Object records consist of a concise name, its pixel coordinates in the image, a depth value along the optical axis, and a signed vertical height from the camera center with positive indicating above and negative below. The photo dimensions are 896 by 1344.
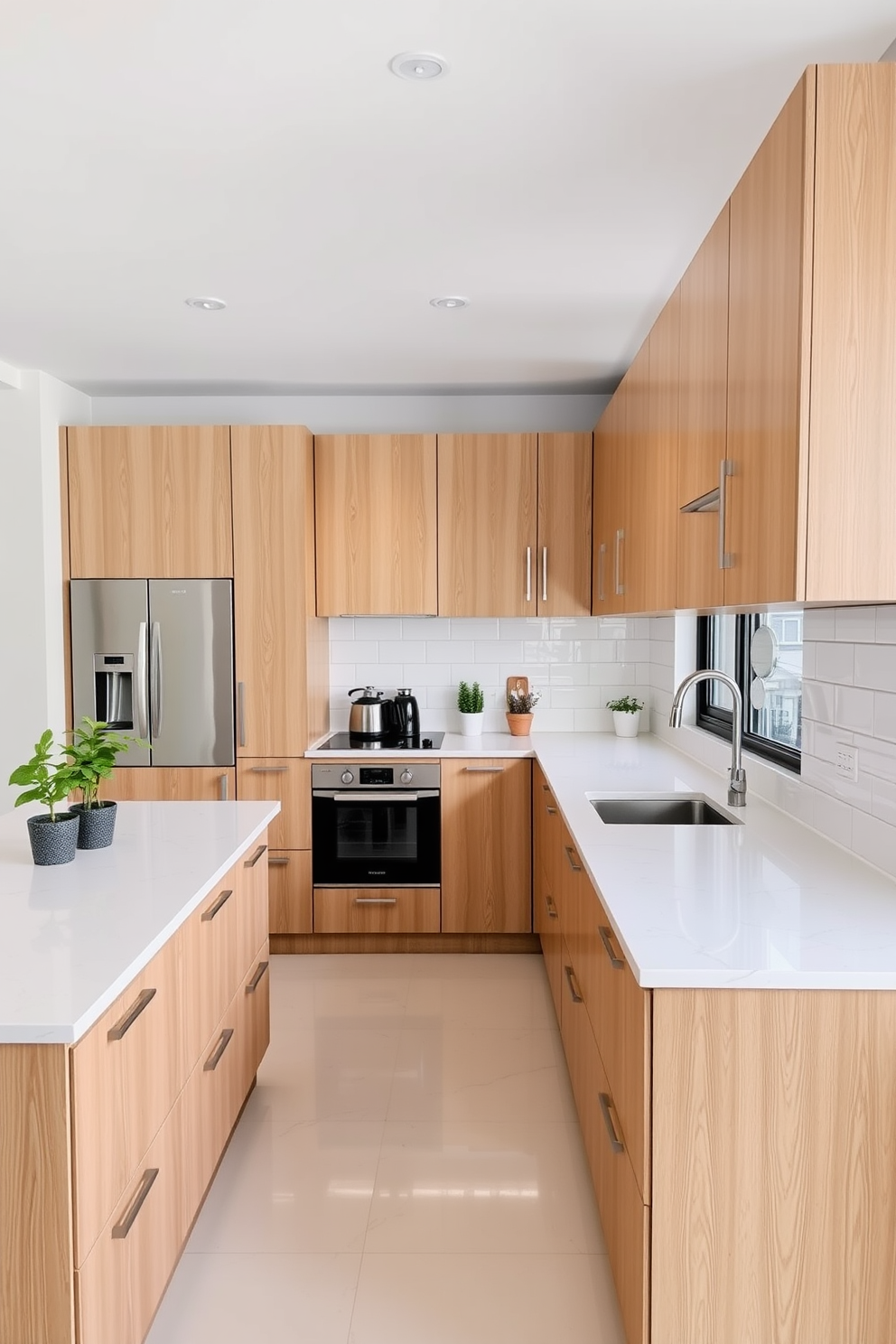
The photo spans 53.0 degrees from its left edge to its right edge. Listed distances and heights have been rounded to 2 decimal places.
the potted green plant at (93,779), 2.12 -0.34
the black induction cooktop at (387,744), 4.08 -0.50
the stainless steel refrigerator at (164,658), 3.88 -0.10
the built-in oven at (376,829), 3.89 -0.85
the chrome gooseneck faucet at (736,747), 2.63 -0.33
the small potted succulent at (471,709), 4.31 -0.36
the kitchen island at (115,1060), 1.34 -0.76
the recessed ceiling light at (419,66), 1.70 +1.09
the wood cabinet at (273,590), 3.83 +0.19
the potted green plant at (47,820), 2.03 -0.43
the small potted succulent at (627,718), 4.31 -0.40
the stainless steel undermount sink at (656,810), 2.85 -0.56
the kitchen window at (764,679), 2.78 -0.15
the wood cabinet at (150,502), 3.83 +0.57
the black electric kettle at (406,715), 4.16 -0.37
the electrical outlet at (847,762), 2.09 -0.30
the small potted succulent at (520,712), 4.29 -0.37
